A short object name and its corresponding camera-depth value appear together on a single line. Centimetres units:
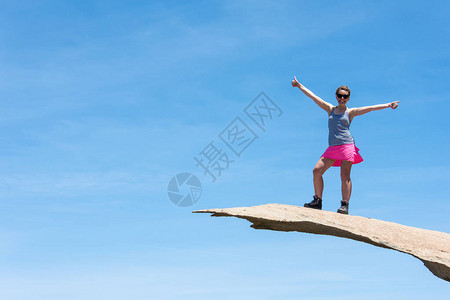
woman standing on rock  952
